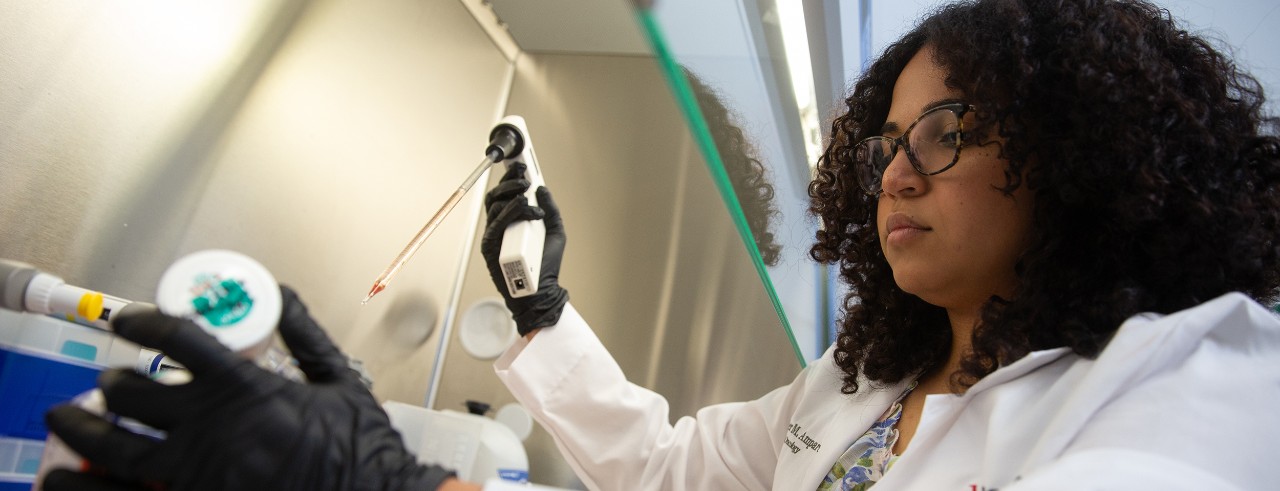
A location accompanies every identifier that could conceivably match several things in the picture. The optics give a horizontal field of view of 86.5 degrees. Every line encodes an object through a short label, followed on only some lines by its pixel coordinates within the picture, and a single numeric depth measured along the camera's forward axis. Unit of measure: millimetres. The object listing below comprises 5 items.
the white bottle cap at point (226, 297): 437
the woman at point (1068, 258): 580
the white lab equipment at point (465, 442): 794
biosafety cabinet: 657
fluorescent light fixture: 585
